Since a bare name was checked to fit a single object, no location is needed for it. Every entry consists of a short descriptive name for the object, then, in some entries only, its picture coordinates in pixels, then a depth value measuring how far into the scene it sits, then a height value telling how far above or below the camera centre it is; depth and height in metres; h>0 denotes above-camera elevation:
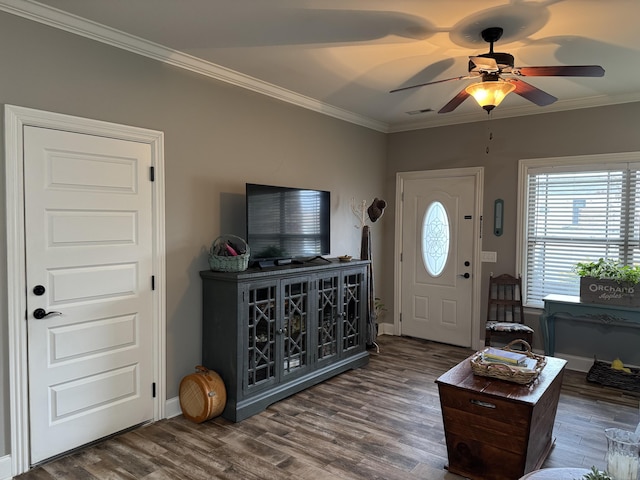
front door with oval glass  5.26 -0.41
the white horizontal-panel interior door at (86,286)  2.66 -0.42
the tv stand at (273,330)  3.33 -0.88
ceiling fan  2.49 +0.88
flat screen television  3.68 +0.01
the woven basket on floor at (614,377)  3.97 -1.39
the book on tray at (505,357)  2.72 -0.83
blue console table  3.97 -0.82
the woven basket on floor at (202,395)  3.21 -1.27
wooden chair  4.64 -0.90
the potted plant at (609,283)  3.95 -0.52
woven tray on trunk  2.56 -0.86
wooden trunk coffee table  2.40 -1.12
